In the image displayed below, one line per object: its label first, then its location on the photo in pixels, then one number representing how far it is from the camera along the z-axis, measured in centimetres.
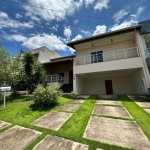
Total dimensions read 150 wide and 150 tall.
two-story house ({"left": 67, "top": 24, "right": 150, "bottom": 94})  938
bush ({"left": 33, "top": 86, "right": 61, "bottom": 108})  729
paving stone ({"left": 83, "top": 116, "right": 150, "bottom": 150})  295
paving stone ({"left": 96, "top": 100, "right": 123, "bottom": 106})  743
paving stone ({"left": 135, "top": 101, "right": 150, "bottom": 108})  624
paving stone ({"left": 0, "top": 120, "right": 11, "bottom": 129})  463
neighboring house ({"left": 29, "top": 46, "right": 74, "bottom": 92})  1416
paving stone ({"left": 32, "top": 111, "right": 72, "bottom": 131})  440
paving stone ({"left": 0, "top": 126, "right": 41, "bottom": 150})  312
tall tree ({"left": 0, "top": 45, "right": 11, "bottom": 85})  1009
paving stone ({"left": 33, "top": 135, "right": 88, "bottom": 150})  291
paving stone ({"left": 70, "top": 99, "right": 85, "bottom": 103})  851
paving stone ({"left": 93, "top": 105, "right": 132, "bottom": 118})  519
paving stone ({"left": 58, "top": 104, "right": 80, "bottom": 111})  664
